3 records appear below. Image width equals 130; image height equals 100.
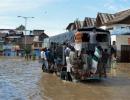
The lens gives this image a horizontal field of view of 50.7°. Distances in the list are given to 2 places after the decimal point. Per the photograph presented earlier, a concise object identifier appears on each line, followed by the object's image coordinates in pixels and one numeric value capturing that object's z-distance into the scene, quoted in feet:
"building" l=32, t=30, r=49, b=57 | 102.48
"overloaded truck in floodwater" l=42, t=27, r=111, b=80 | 20.13
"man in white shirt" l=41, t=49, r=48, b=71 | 27.35
